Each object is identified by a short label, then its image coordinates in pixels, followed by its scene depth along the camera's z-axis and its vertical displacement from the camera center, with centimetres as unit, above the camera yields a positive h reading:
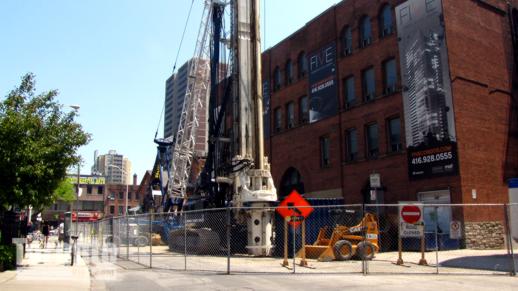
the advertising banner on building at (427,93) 2656 +617
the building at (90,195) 11012 +545
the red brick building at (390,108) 2689 +609
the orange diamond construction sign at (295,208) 1628 +23
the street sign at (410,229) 1614 -50
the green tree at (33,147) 1688 +246
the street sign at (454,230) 2219 -76
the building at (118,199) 11311 +450
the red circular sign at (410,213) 1619 -1
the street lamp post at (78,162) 1884 +207
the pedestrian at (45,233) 3499 -75
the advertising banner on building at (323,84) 3512 +892
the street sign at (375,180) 2609 +166
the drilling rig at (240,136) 2323 +398
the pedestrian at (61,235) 4032 -103
